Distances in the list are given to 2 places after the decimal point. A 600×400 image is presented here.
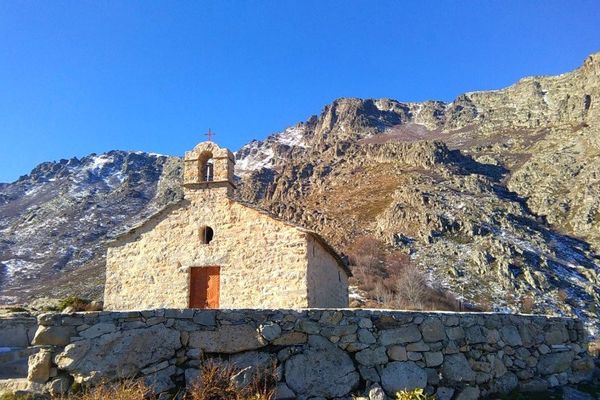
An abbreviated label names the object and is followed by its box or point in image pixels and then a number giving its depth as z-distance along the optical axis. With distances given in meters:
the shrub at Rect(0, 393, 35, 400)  7.00
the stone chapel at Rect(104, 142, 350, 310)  14.55
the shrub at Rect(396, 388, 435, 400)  7.20
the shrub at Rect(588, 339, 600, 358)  12.06
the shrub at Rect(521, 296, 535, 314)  50.41
